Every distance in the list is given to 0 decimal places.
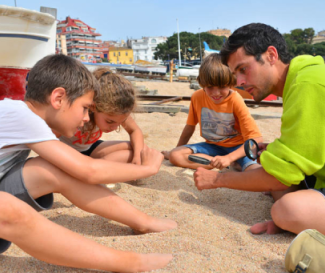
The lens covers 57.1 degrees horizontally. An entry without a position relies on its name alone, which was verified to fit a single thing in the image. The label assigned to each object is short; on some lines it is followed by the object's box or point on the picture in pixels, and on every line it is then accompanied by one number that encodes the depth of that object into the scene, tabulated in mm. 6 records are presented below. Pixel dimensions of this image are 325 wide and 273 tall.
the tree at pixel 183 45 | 67250
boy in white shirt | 1270
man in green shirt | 1566
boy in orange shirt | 2875
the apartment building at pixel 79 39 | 75312
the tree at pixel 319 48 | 56844
